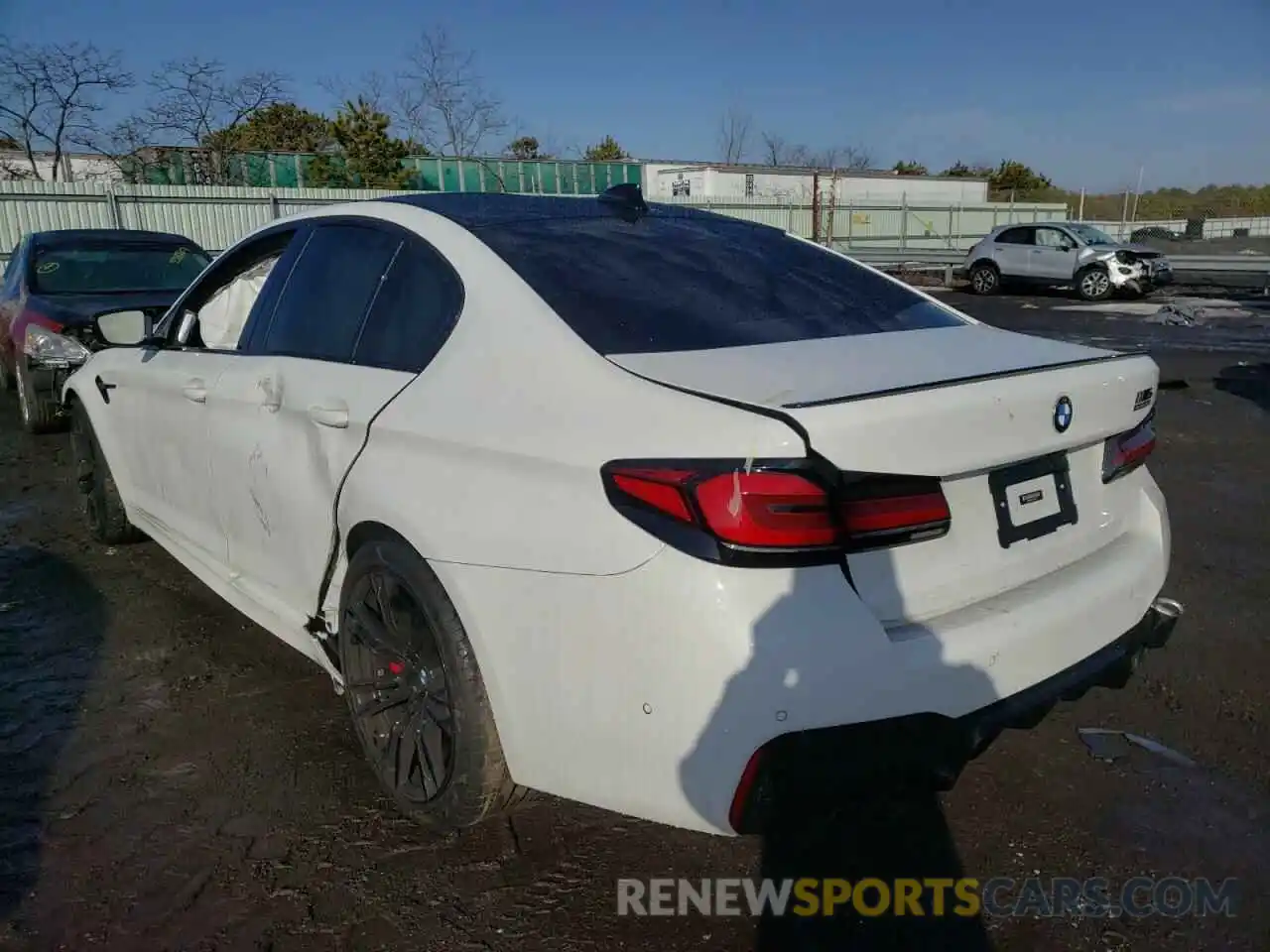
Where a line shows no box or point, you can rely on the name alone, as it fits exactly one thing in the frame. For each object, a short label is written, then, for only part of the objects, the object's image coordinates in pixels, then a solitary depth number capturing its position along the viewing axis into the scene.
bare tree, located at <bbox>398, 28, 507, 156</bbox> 31.13
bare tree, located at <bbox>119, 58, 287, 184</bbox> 23.94
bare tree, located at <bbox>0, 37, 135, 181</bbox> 22.39
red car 7.12
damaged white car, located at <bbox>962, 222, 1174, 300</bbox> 19.33
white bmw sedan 1.78
